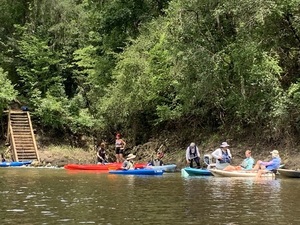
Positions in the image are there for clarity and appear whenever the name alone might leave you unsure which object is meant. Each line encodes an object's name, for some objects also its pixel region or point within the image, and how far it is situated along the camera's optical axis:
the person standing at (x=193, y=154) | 23.89
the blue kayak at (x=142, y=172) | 20.88
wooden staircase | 31.45
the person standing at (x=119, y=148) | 27.25
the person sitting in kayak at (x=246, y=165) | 20.34
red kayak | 23.55
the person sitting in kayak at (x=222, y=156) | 21.27
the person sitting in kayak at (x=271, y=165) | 19.45
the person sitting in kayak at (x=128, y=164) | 21.89
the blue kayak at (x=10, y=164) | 28.02
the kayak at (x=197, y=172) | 20.70
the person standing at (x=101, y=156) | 25.97
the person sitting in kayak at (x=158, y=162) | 23.86
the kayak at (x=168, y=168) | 22.67
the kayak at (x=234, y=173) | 18.88
